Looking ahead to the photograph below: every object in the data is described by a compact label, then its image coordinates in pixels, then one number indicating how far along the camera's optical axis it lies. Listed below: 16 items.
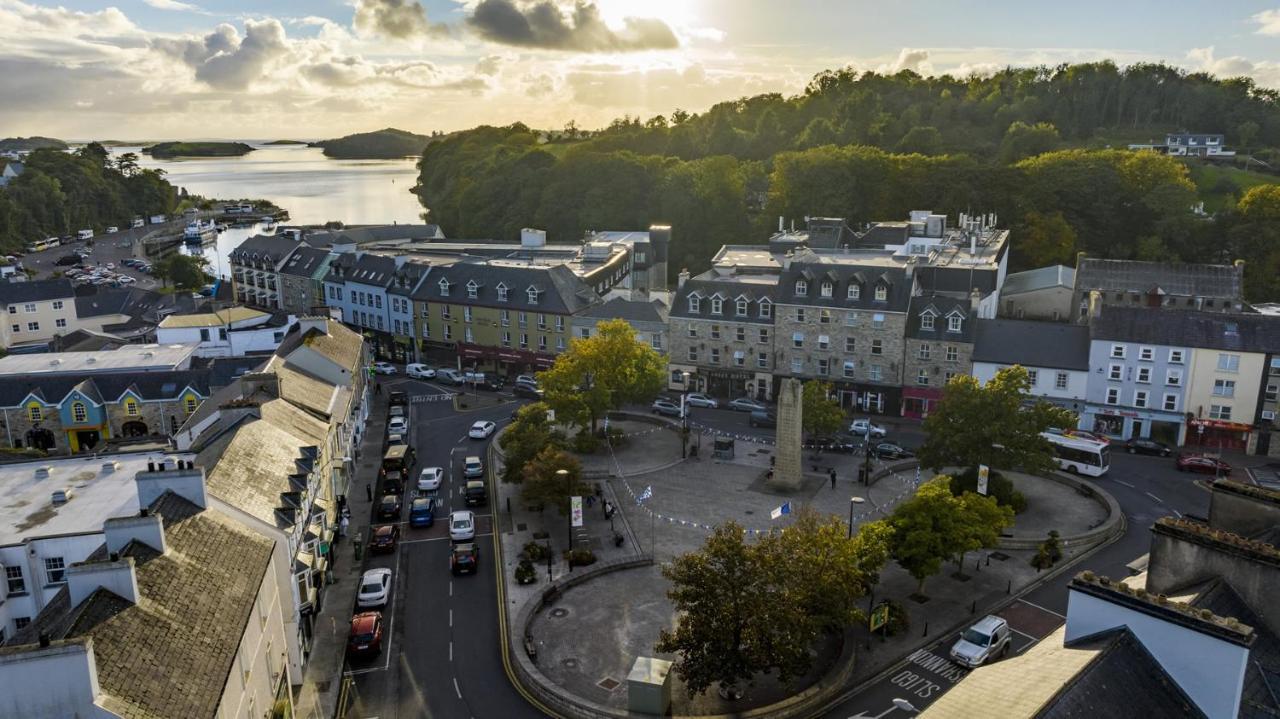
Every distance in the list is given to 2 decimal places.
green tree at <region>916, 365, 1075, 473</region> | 42.19
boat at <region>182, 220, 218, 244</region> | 168.00
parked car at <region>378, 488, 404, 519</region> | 43.97
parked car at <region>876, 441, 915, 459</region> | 52.66
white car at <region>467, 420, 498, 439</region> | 57.12
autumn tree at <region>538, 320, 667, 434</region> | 50.95
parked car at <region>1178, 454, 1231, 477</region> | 49.97
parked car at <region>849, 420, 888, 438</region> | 56.12
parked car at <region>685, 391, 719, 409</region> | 63.62
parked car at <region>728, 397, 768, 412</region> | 62.09
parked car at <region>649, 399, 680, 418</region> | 60.79
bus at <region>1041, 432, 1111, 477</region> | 49.25
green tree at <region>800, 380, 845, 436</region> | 51.09
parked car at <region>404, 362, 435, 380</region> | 72.81
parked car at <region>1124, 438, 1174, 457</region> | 53.47
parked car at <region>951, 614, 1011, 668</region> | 30.36
